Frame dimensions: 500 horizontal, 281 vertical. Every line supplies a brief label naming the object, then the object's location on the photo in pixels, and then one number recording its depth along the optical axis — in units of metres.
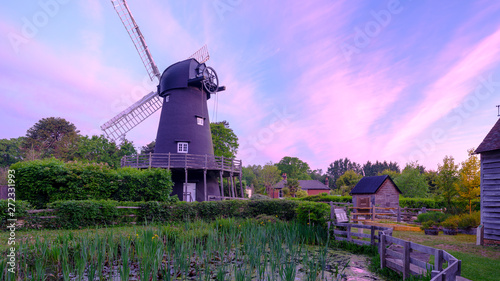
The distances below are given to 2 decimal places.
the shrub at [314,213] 10.08
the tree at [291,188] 40.65
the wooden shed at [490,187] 9.10
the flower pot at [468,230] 11.20
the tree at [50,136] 32.56
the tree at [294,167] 70.00
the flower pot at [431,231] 11.66
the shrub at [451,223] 11.24
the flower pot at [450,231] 11.31
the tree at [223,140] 33.19
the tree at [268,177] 51.83
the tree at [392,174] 45.97
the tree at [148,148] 42.49
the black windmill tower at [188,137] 18.97
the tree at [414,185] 30.99
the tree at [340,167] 97.25
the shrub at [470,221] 11.10
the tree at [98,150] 26.69
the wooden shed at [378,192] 21.38
